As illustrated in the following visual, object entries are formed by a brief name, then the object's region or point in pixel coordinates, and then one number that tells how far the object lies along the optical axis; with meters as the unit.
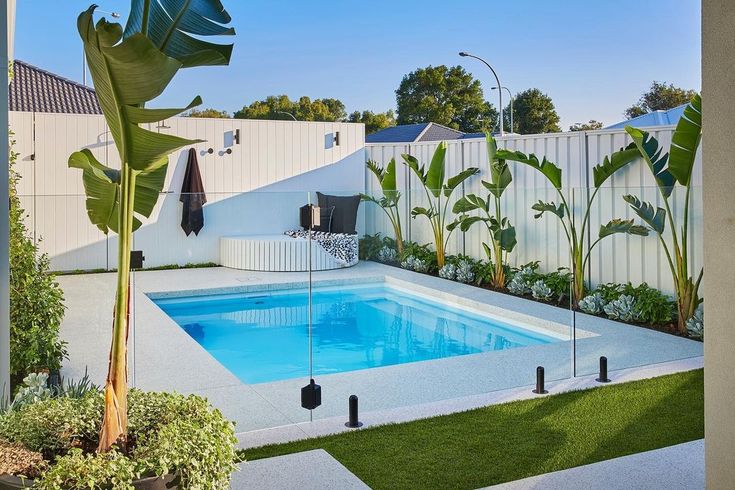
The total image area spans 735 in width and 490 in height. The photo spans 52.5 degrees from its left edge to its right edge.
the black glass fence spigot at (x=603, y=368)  5.54
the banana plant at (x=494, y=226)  6.27
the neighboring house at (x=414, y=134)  25.44
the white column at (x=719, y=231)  2.16
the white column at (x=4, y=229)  3.74
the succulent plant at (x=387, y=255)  5.45
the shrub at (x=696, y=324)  6.29
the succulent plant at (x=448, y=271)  5.96
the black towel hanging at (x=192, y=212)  4.66
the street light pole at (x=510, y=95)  44.78
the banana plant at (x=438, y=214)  5.97
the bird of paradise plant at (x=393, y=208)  5.56
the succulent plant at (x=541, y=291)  6.42
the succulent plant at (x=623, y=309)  6.73
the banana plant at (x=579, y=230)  5.94
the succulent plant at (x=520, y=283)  6.52
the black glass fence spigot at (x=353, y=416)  4.49
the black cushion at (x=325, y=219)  5.00
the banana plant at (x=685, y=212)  6.33
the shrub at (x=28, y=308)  4.19
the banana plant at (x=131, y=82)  2.34
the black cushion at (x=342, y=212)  5.22
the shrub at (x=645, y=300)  6.69
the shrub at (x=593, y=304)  6.09
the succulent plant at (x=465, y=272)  6.01
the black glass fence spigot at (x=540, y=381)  5.17
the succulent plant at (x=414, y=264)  5.64
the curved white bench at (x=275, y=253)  4.71
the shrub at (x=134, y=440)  2.40
